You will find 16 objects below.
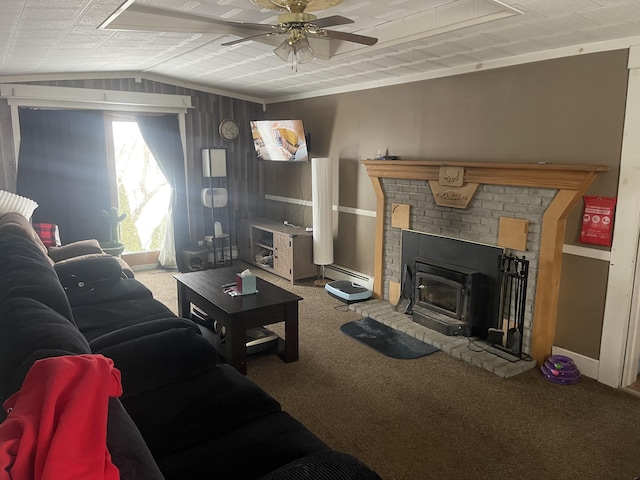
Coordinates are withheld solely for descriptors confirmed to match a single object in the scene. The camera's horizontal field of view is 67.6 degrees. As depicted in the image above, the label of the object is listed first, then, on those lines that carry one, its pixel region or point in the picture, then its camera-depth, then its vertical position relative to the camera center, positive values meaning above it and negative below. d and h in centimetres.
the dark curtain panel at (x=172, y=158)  590 +4
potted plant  532 -85
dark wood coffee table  328 -104
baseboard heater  527 -129
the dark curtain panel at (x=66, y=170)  517 -10
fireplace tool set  357 -107
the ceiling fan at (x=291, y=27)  209 +64
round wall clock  636 +43
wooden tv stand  554 -105
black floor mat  374 -145
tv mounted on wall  564 +27
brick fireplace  330 -35
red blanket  96 -56
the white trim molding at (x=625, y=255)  298 -58
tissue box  360 -91
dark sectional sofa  143 -97
